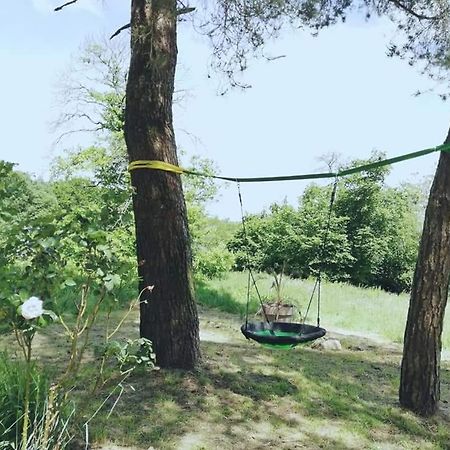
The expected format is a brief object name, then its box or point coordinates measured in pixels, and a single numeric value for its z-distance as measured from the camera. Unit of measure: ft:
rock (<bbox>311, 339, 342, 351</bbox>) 15.83
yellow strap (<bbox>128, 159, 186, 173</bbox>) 10.96
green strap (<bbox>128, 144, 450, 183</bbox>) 10.17
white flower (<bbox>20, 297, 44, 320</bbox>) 5.92
